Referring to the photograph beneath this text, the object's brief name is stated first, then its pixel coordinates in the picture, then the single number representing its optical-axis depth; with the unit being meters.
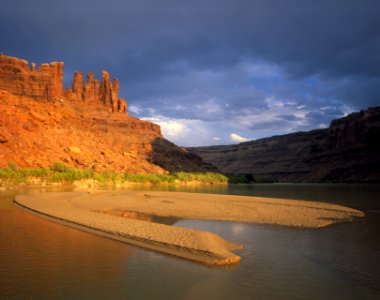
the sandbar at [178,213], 10.54
